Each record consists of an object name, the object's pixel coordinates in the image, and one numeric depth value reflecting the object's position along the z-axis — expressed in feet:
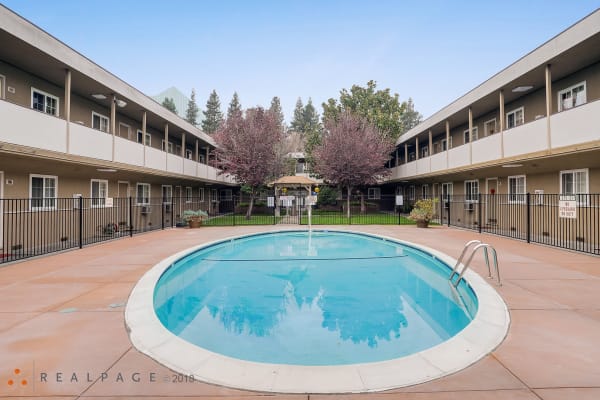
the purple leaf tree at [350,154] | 80.02
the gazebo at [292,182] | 77.25
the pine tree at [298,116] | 263.94
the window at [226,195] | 112.05
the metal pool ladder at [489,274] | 19.03
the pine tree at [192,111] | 246.06
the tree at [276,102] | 250.64
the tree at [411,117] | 264.23
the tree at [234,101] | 233.35
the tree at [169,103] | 233.00
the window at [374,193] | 111.75
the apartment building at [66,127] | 29.09
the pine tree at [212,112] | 225.15
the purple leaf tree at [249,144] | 71.67
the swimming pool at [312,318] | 9.95
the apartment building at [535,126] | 31.58
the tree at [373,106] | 98.99
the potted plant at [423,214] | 56.54
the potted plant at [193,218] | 58.75
